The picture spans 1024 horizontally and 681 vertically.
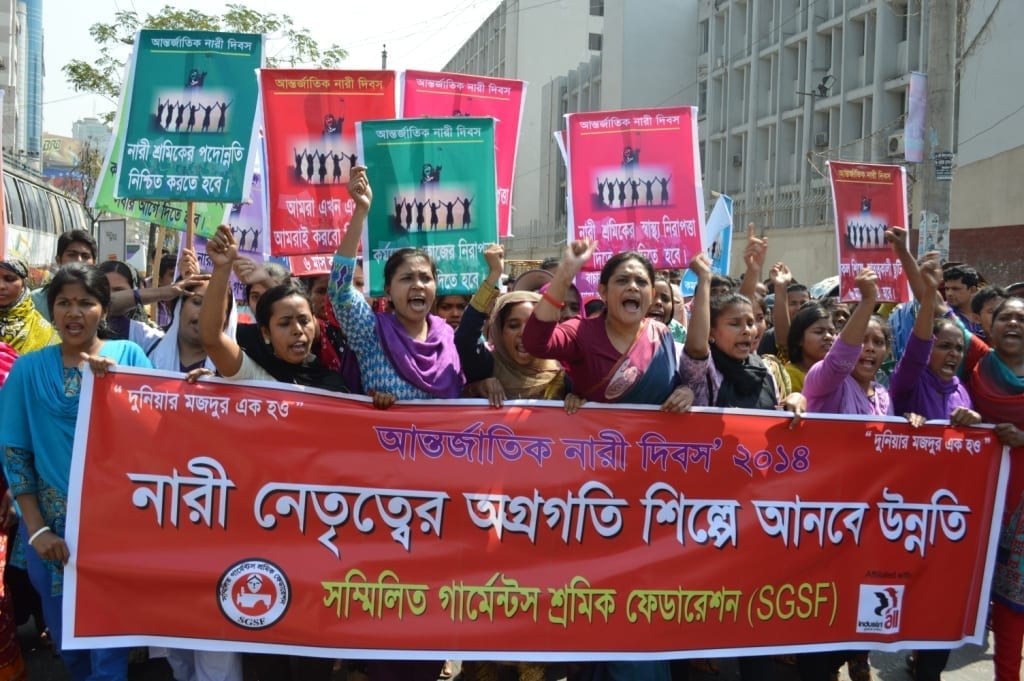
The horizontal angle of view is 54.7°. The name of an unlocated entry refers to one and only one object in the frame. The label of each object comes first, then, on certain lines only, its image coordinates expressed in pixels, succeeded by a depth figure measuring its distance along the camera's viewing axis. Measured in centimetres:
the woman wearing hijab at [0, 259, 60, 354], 443
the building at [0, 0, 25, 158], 4401
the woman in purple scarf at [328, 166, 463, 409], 366
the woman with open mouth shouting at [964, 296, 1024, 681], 407
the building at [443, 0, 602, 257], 5134
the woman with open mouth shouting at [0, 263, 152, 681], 357
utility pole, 923
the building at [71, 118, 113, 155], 8556
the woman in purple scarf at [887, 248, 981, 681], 414
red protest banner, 353
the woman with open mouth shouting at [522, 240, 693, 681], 369
